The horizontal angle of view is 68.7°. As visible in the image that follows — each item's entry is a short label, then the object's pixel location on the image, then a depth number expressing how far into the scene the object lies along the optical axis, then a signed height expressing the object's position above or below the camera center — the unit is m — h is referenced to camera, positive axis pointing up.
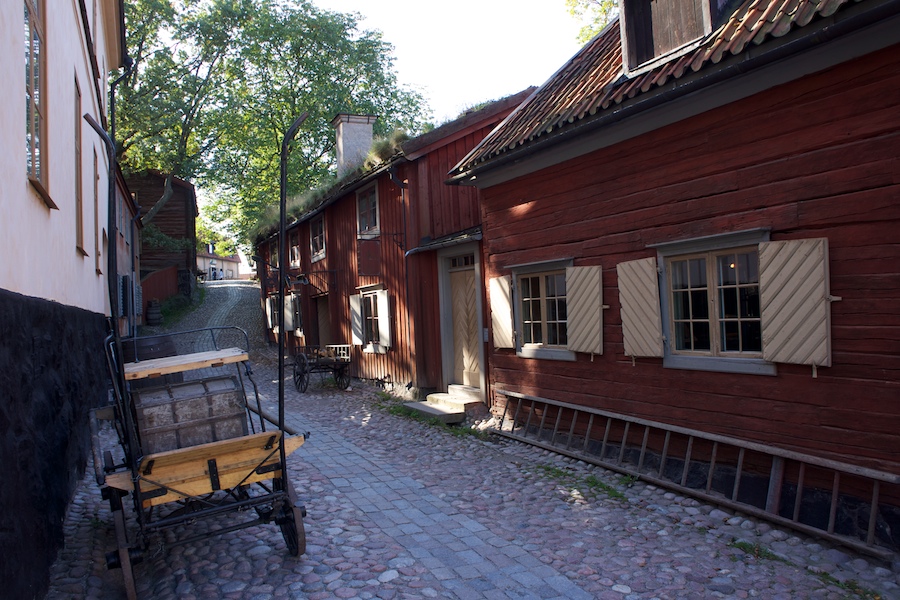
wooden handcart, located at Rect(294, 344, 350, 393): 14.68 -1.09
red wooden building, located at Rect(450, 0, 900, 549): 4.94 +0.58
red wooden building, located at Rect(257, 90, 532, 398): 11.93 +0.99
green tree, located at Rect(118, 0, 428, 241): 26.56 +10.53
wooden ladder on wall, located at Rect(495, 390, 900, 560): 4.93 -1.55
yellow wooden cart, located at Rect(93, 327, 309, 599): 4.16 -0.88
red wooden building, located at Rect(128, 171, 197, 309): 29.67 +4.46
